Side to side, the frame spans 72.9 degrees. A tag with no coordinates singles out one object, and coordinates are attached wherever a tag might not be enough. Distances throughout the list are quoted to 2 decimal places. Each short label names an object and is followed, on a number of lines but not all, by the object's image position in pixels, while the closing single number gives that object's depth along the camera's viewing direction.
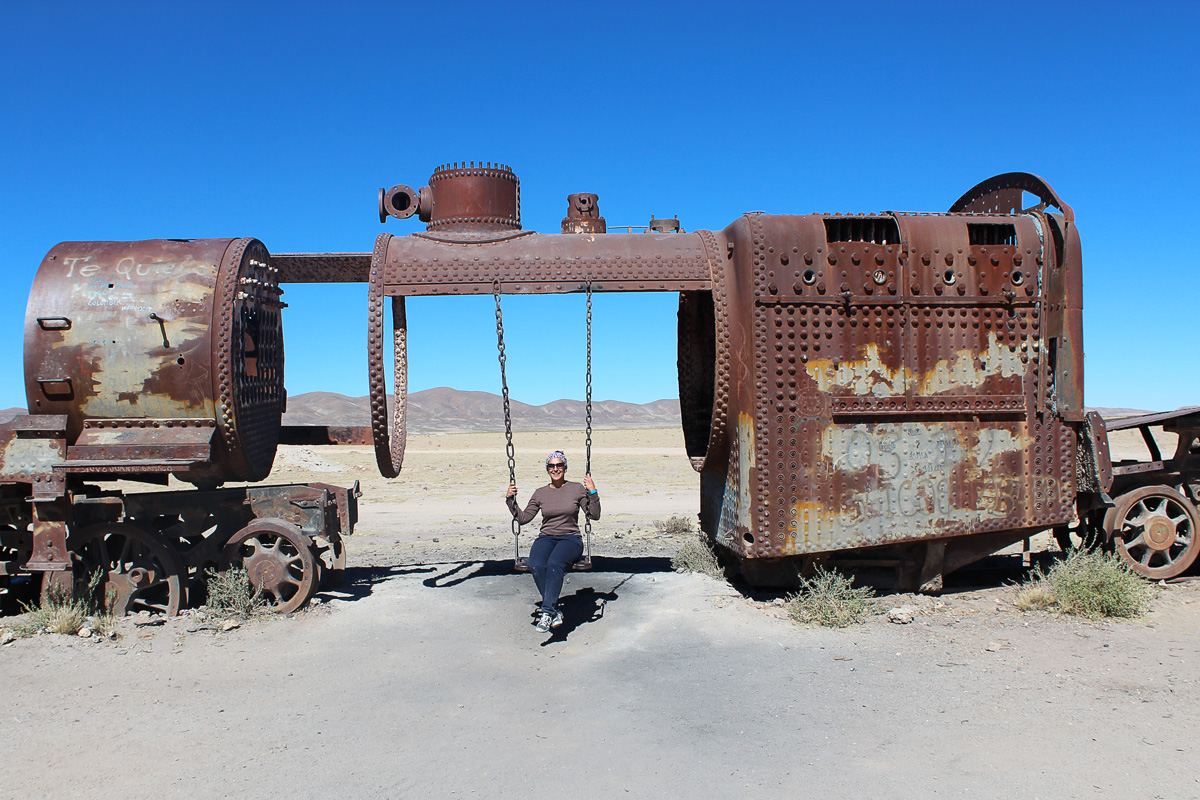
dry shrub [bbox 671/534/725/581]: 8.47
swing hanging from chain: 6.82
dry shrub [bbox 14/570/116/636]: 6.57
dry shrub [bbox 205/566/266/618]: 7.06
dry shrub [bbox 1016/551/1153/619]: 6.72
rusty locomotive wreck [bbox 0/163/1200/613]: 6.92
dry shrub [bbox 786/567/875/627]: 6.75
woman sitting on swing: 6.80
